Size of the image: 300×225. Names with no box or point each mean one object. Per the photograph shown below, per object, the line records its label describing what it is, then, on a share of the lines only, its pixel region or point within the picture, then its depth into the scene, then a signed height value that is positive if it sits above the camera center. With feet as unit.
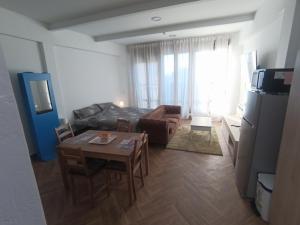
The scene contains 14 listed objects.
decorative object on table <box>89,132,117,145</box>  7.50 -2.79
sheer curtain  16.81 +0.48
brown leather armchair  11.56 -3.63
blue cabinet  9.56 -1.75
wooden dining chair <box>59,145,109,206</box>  6.30 -3.57
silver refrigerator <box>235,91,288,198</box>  5.85 -2.37
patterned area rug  11.39 -4.94
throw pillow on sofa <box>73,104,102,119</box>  13.88 -2.71
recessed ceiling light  11.05 +4.10
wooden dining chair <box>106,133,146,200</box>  6.83 -3.70
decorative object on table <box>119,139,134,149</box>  7.03 -2.84
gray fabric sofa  12.91 -3.12
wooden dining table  6.45 -2.86
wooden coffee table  11.98 -3.57
